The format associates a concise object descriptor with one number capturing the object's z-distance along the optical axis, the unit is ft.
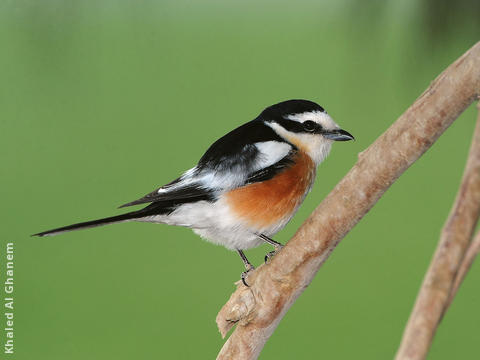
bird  16.13
